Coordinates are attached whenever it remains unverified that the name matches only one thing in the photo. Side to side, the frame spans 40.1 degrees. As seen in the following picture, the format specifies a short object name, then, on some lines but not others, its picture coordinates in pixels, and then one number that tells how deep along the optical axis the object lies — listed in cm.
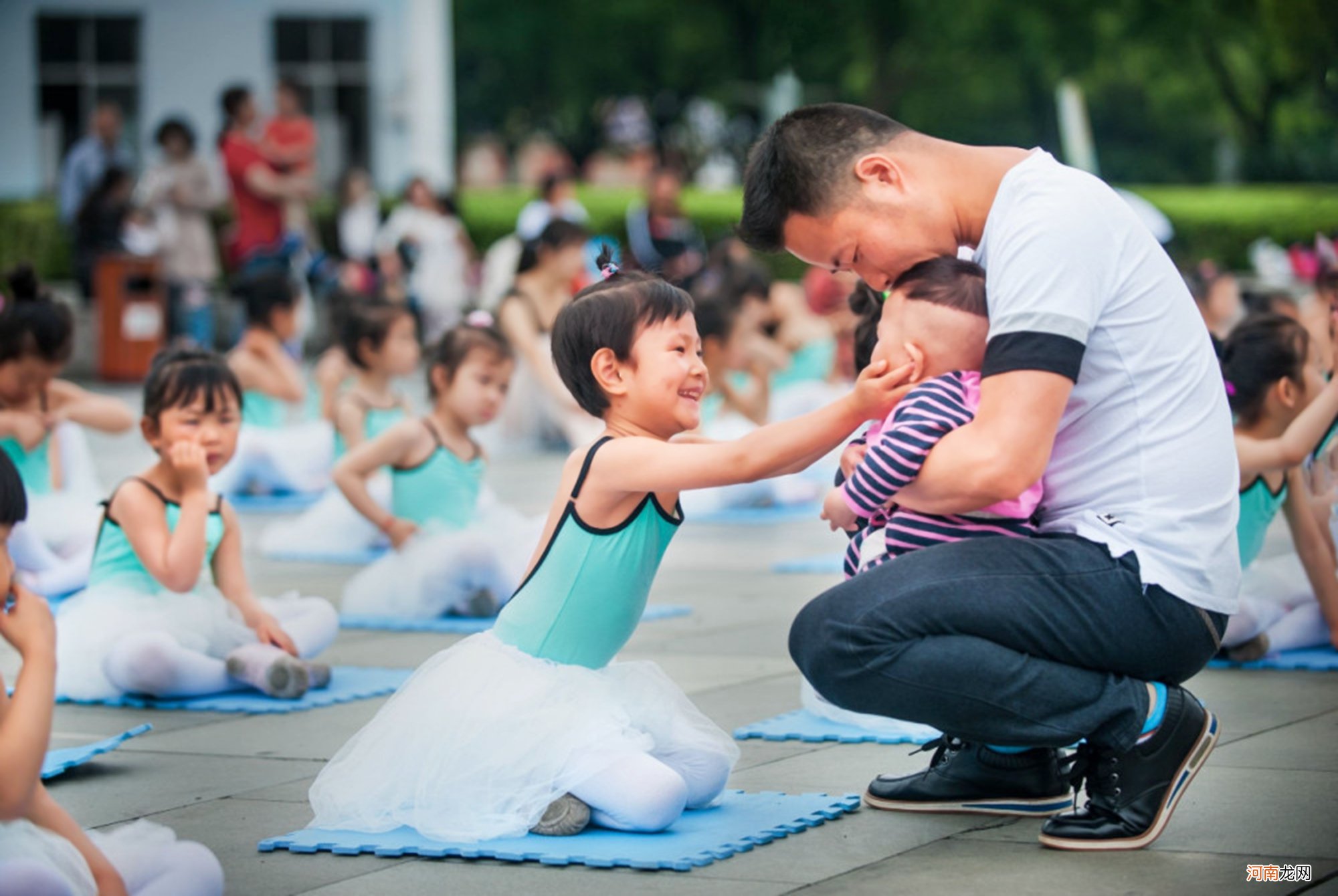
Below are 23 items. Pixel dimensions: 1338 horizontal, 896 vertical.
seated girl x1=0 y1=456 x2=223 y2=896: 305
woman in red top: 1736
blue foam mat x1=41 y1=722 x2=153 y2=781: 448
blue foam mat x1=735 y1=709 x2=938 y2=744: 481
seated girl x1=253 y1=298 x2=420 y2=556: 888
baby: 371
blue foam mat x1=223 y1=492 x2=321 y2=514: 1045
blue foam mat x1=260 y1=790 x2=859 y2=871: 369
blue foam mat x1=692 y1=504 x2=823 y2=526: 1005
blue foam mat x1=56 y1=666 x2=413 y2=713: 540
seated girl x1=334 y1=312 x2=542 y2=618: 711
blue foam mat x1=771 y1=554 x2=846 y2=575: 798
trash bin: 1828
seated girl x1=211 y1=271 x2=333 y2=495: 1071
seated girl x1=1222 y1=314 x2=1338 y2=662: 574
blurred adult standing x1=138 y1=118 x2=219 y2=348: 1802
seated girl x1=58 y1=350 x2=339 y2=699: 550
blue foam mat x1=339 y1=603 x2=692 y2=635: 686
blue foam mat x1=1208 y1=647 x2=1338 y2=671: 572
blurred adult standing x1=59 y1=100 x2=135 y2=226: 1817
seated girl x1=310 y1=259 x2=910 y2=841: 389
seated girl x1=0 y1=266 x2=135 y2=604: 721
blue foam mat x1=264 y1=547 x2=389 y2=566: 861
